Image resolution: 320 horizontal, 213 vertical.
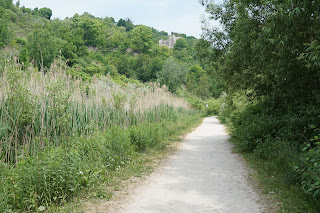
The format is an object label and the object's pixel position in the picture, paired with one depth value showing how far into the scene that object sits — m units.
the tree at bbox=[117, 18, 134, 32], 144.00
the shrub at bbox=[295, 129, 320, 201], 3.86
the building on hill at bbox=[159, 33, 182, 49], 148.11
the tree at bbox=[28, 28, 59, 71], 39.83
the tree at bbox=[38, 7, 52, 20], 128.12
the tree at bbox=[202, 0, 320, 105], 5.52
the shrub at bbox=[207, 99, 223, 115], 44.71
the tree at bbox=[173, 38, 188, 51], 119.38
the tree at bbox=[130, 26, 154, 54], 94.06
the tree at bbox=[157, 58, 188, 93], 44.69
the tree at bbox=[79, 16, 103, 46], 90.12
